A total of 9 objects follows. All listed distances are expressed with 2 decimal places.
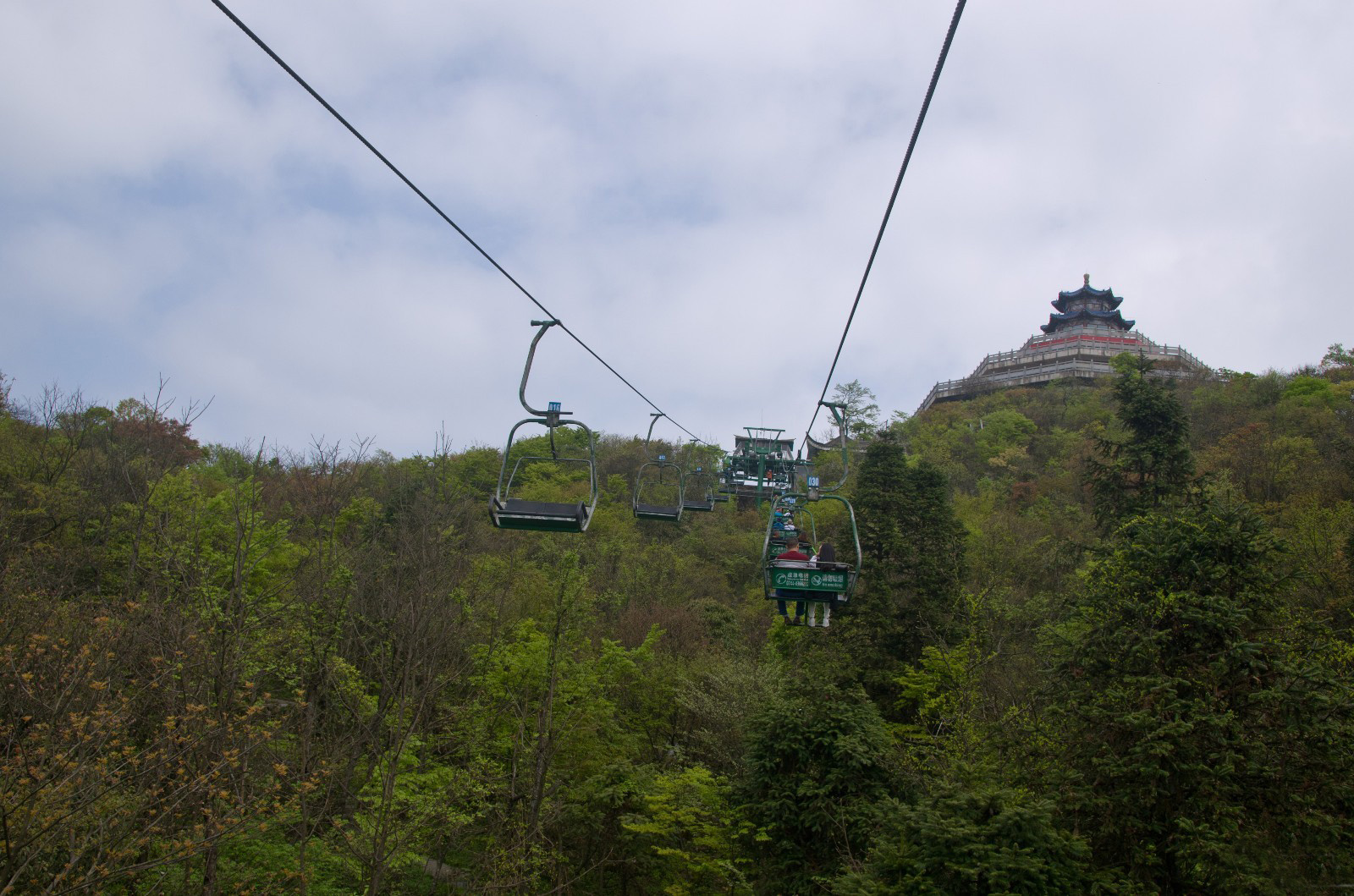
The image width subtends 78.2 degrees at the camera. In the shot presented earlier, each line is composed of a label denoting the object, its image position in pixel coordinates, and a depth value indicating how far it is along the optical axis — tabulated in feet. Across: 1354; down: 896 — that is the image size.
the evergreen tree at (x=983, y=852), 35.73
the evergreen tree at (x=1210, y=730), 37.42
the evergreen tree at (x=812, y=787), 51.44
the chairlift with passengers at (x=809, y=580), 38.06
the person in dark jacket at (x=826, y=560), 39.17
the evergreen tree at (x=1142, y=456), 75.00
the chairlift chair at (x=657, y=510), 44.14
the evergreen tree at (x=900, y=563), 76.38
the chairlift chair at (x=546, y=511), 28.94
